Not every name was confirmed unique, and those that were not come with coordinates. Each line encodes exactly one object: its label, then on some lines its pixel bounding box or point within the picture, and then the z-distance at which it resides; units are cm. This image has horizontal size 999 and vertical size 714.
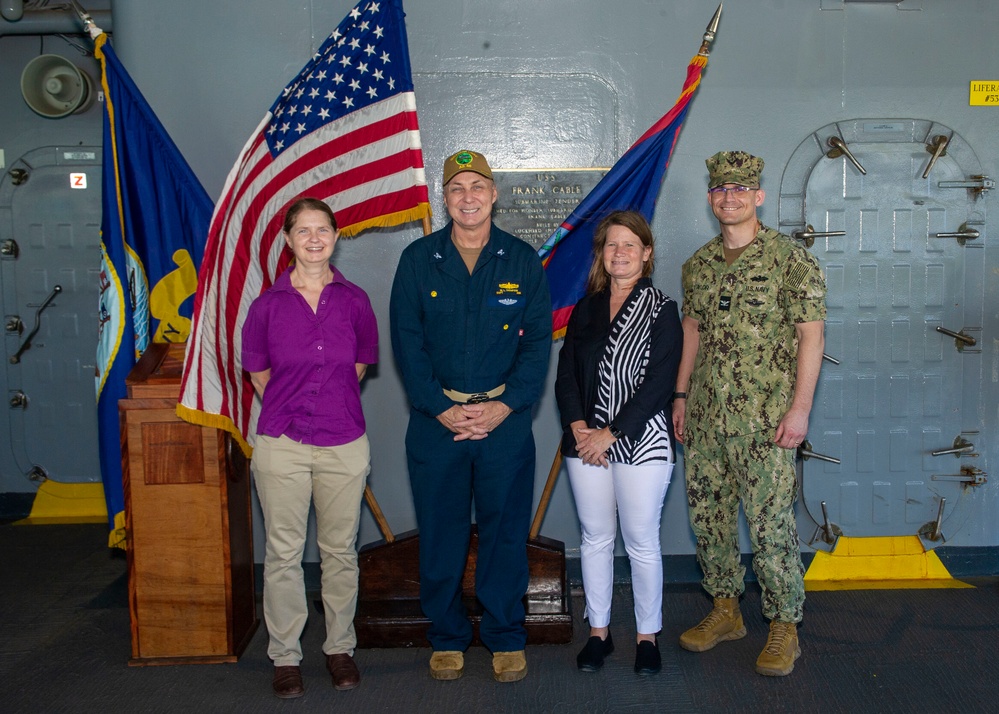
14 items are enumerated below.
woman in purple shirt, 273
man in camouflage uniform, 280
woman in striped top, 275
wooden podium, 295
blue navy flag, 319
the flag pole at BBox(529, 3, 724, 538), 317
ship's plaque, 363
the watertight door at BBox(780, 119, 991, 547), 370
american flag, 307
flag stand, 315
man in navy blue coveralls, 280
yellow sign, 369
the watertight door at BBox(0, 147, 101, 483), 496
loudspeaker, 481
